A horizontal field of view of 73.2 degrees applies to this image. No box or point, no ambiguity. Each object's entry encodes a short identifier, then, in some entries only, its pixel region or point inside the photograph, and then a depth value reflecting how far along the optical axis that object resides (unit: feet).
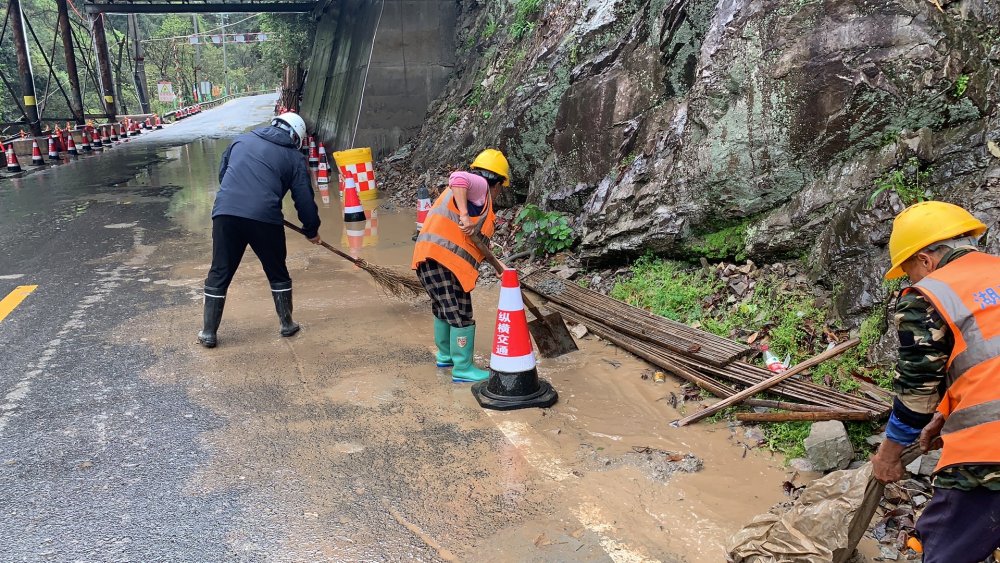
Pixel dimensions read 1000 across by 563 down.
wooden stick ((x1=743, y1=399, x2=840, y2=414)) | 11.93
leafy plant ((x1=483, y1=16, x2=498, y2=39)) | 40.93
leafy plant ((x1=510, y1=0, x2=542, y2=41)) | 34.63
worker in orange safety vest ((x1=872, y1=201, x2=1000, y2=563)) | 6.64
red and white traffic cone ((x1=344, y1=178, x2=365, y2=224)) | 32.09
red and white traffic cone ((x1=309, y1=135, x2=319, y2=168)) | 51.06
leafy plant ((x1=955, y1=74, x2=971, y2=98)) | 14.33
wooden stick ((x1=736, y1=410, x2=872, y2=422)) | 11.37
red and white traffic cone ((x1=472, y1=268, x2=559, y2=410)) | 13.62
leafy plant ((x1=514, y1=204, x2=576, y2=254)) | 22.39
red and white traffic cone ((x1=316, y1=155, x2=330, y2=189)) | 44.21
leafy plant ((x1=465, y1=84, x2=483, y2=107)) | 38.47
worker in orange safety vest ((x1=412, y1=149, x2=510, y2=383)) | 14.23
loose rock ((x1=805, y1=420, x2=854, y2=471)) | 10.80
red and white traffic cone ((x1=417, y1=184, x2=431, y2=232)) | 25.84
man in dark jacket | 16.35
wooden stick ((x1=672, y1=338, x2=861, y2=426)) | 12.66
